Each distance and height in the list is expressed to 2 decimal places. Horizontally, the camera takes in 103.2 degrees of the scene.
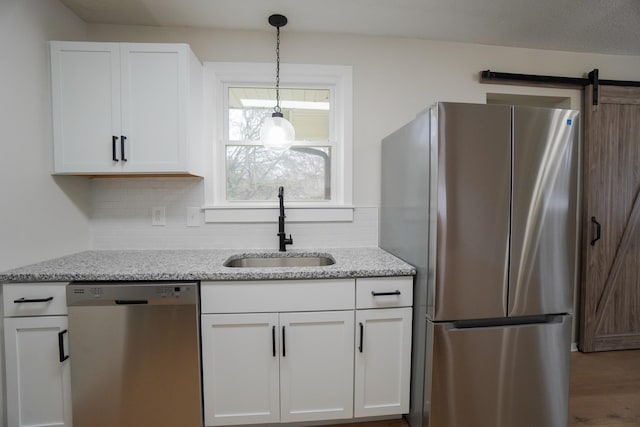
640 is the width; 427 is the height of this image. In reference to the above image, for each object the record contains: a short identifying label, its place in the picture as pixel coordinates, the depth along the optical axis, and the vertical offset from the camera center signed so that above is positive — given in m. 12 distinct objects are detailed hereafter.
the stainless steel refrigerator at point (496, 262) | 1.20 -0.29
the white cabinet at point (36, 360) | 1.28 -0.82
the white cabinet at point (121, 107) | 1.53 +0.57
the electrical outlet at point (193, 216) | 1.92 -0.12
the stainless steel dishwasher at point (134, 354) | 1.28 -0.79
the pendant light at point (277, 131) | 1.67 +0.46
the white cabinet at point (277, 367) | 1.35 -0.90
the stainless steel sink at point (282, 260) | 1.86 -0.45
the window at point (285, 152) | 1.93 +0.40
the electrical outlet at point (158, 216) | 1.90 -0.12
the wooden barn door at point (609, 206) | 2.12 -0.02
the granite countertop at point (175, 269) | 1.28 -0.37
